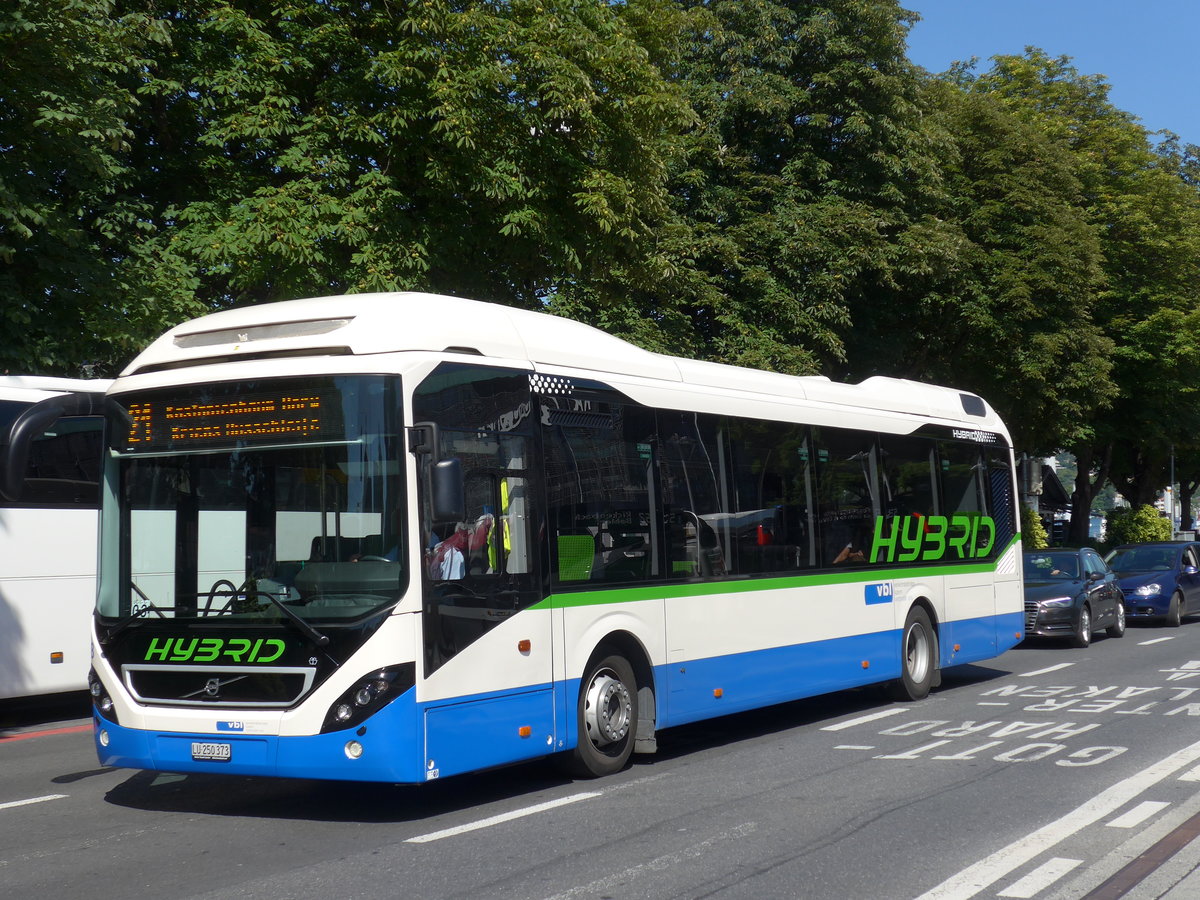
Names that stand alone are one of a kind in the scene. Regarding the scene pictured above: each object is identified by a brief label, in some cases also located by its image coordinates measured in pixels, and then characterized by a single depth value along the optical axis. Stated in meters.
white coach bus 12.56
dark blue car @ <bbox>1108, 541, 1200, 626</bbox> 24.34
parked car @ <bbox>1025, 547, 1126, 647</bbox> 20.09
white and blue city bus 7.45
